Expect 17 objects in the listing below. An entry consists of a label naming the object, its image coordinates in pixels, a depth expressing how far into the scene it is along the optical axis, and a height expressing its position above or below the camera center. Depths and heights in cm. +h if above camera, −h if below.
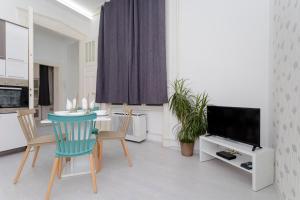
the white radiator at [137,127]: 361 -65
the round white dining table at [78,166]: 219 -94
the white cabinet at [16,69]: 288 +53
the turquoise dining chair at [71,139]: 160 -44
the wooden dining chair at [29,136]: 196 -51
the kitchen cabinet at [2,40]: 278 +99
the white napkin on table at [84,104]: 226 -8
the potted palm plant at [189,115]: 274 -28
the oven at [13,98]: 283 +0
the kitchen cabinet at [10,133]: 277 -62
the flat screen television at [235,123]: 197 -32
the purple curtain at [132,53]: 336 +105
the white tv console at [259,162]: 179 -75
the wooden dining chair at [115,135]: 236 -55
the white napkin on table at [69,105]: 221 -10
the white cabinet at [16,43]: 287 +101
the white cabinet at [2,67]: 279 +53
